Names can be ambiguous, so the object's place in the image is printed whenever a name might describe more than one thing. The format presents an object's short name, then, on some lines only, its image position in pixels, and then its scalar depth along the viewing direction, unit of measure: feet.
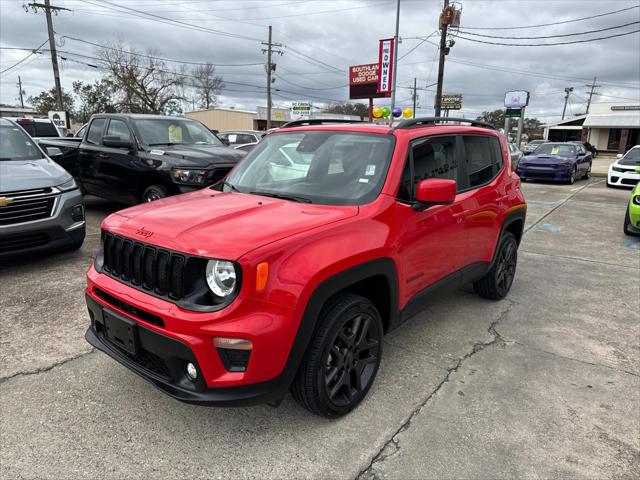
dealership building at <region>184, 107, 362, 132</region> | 182.09
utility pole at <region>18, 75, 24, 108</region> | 263.08
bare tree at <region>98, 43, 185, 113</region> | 153.07
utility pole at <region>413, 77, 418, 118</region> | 214.92
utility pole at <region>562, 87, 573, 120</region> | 247.15
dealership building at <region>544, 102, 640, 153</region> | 138.41
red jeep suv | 6.93
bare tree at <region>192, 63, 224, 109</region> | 208.54
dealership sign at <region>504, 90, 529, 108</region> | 74.59
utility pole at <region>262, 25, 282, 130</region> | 129.82
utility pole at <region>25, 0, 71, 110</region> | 85.40
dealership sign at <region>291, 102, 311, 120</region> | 185.99
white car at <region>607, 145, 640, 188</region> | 48.47
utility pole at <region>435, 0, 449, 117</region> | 72.13
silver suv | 15.29
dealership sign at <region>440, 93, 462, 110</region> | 159.74
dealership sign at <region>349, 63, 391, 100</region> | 90.40
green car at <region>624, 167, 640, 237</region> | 23.79
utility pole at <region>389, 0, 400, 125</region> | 68.90
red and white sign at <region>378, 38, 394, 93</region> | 76.49
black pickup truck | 21.12
